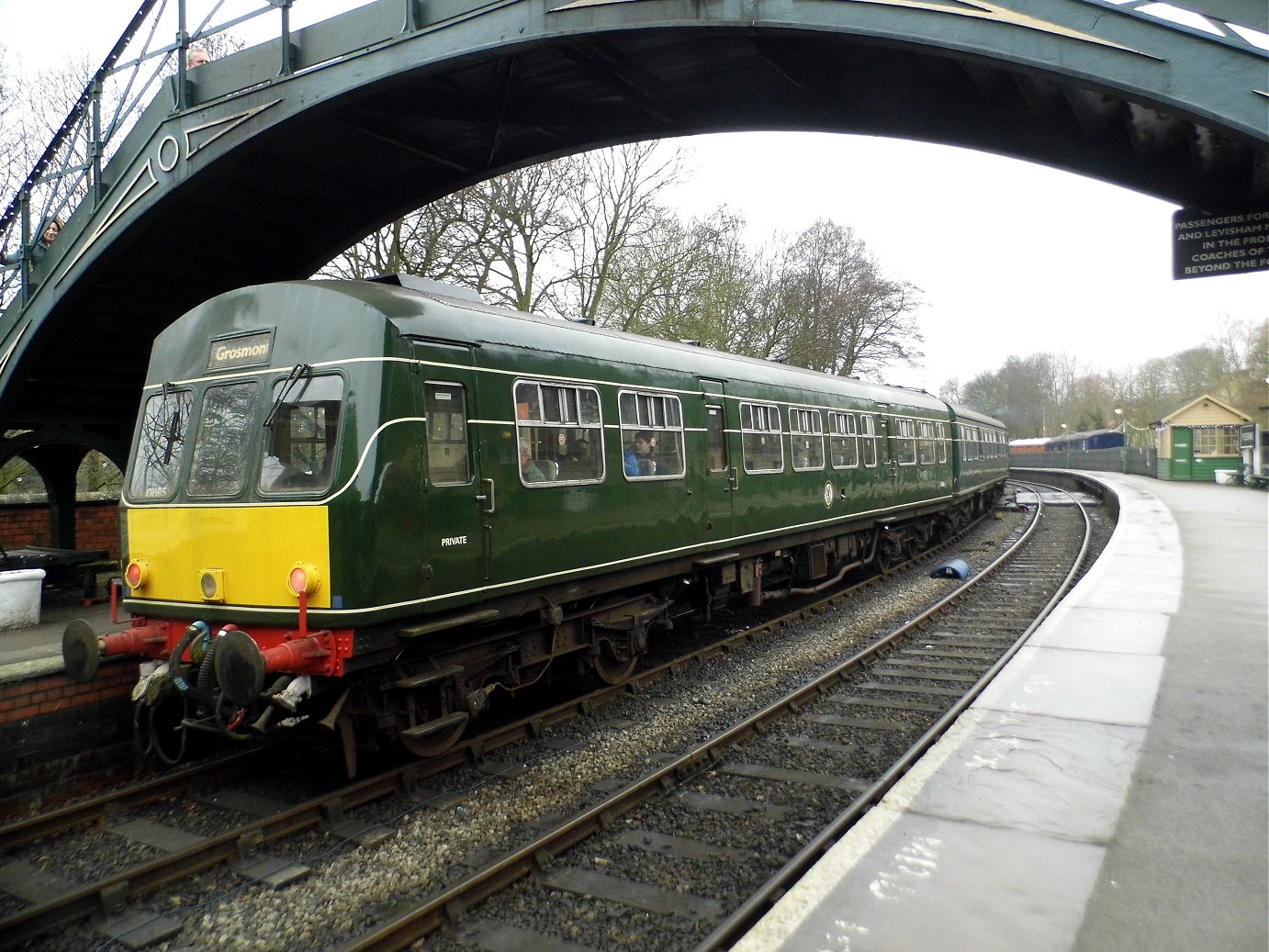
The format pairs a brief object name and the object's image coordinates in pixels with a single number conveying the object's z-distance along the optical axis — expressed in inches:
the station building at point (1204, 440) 1343.5
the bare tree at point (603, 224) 835.4
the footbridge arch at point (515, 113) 200.7
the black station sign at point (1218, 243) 222.8
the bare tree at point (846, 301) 1453.0
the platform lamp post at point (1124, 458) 1769.3
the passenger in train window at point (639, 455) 304.5
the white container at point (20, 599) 344.2
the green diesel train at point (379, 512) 207.0
